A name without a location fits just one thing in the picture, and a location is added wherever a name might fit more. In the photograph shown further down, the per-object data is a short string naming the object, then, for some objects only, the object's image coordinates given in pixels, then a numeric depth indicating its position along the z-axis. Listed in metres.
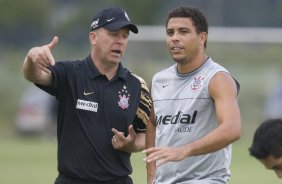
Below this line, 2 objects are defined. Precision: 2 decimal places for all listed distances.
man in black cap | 17.89
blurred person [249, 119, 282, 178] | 12.43
